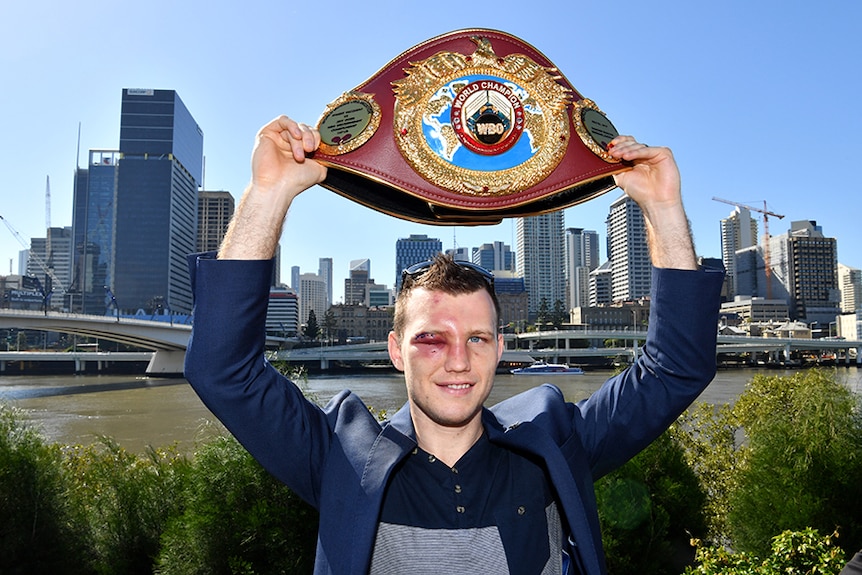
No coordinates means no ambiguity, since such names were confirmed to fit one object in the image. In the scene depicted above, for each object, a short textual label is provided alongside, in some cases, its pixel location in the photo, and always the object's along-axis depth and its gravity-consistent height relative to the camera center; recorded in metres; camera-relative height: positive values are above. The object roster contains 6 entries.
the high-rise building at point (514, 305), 122.28 +3.91
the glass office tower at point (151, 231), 115.38 +18.18
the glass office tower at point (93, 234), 126.62 +19.88
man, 1.61 -0.30
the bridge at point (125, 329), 38.28 -0.42
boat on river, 49.73 -3.95
